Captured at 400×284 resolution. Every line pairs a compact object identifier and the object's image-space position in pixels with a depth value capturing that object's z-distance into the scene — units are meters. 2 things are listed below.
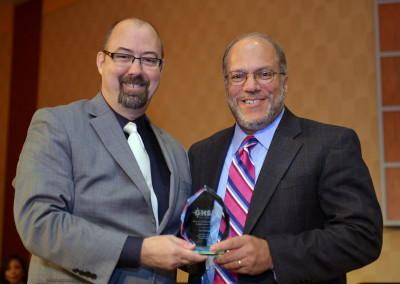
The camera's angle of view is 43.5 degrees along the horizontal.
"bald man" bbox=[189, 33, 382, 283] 1.81
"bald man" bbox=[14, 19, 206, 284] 1.70
